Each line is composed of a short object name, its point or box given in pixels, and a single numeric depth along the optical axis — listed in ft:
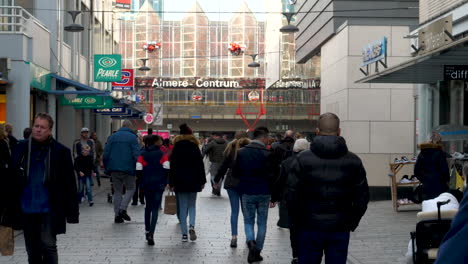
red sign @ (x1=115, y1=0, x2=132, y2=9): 137.22
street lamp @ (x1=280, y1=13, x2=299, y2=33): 81.15
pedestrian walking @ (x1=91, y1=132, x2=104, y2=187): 68.95
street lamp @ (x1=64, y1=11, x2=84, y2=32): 76.84
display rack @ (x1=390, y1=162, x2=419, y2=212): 56.29
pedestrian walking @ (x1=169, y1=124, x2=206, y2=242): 37.73
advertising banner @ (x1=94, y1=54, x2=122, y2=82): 97.55
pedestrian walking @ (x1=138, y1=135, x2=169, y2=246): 38.14
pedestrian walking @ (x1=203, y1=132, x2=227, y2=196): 72.23
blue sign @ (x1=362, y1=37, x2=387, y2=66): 58.08
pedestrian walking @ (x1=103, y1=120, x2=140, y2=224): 46.34
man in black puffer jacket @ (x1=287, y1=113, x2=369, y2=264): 19.33
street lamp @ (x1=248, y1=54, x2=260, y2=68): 151.98
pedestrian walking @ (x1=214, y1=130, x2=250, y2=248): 36.50
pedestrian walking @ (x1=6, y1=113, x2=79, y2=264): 22.21
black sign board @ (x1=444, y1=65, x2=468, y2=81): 45.32
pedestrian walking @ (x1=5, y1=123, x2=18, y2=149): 41.94
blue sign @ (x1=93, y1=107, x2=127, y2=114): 111.28
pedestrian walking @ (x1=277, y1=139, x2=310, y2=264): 31.04
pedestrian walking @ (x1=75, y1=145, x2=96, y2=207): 57.72
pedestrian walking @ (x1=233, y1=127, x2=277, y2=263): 33.19
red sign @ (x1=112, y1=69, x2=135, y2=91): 120.06
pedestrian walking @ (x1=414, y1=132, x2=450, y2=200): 40.98
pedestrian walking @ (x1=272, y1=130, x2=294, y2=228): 44.08
